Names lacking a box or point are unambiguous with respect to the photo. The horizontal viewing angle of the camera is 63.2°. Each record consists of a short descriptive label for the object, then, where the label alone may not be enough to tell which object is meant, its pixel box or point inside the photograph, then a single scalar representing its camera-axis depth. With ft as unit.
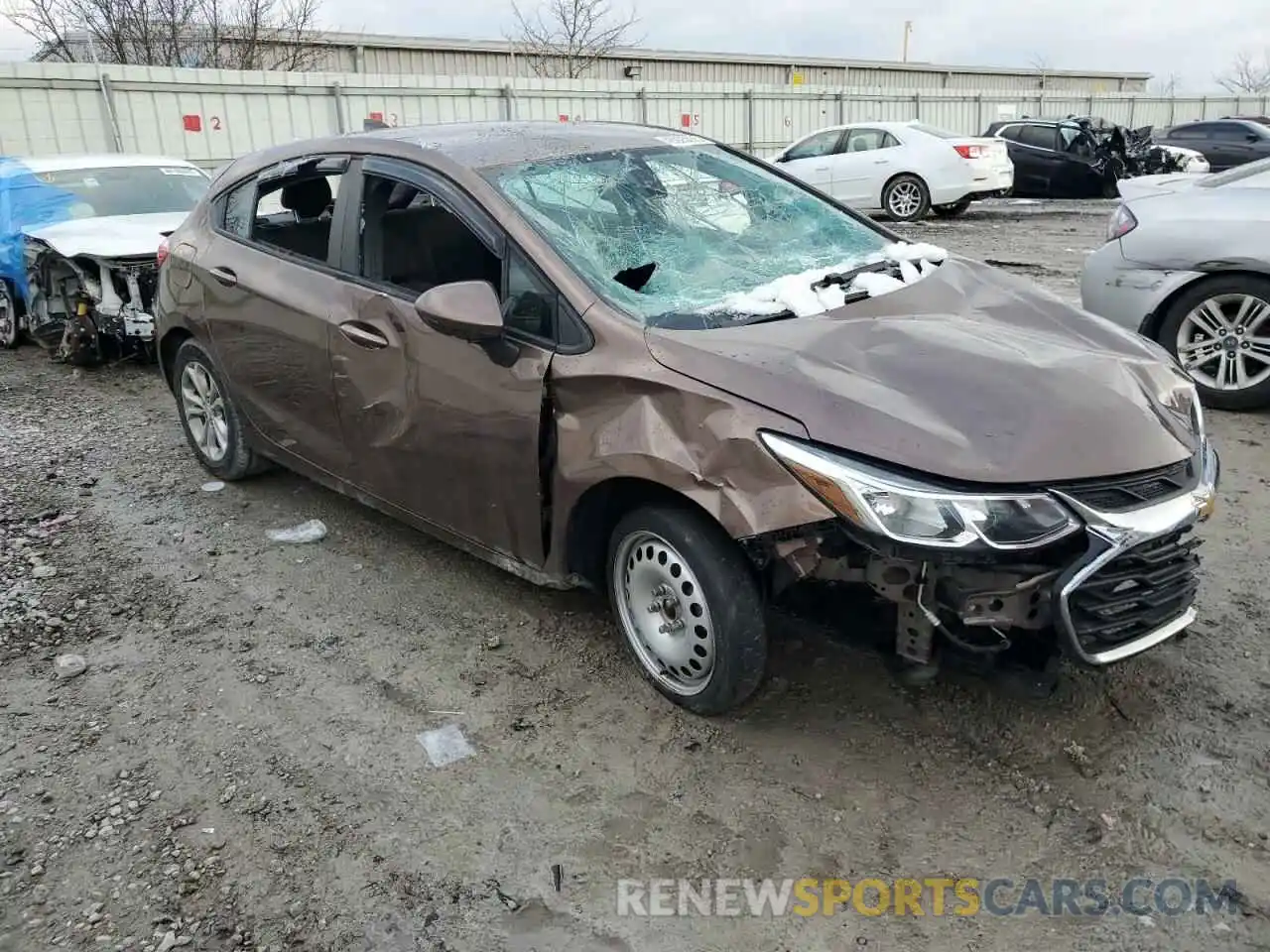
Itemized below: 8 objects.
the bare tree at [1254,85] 195.52
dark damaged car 62.80
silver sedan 18.29
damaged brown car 8.54
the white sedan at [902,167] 51.57
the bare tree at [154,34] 66.33
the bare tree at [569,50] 97.66
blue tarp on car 26.50
